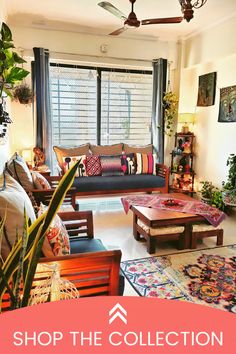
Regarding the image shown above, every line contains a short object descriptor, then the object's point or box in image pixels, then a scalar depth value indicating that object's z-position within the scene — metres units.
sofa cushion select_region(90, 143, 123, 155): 5.05
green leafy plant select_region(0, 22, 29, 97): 2.40
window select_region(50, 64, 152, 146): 5.12
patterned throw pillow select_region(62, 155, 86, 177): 4.69
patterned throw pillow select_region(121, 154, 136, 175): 4.96
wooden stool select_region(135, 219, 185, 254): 2.98
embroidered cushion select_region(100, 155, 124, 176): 4.83
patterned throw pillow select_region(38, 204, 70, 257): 1.65
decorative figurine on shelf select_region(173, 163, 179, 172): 5.37
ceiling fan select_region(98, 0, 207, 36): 2.54
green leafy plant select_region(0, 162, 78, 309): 0.93
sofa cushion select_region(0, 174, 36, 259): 1.45
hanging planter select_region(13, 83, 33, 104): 4.69
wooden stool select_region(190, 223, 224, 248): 3.10
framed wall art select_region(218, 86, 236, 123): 4.35
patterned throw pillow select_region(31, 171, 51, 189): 3.07
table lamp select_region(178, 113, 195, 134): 5.21
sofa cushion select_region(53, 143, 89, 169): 4.77
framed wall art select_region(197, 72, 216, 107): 4.82
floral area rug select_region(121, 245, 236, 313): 2.27
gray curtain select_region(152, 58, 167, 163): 5.26
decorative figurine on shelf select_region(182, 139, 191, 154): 5.32
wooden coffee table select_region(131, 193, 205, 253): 2.93
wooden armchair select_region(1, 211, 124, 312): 1.46
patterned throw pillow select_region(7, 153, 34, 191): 2.78
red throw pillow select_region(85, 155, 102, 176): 4.77
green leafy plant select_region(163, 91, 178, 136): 5.34
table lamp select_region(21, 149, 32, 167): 4.73
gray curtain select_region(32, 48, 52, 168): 4.64
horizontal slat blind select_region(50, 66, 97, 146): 5.07
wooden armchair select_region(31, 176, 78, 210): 2.92
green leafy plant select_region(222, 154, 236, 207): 3.98
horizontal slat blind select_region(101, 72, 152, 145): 5.36
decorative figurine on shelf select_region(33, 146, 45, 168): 4.74
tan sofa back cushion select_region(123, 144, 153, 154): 5.21
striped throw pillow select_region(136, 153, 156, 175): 5.04
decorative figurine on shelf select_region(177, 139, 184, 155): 5.29
